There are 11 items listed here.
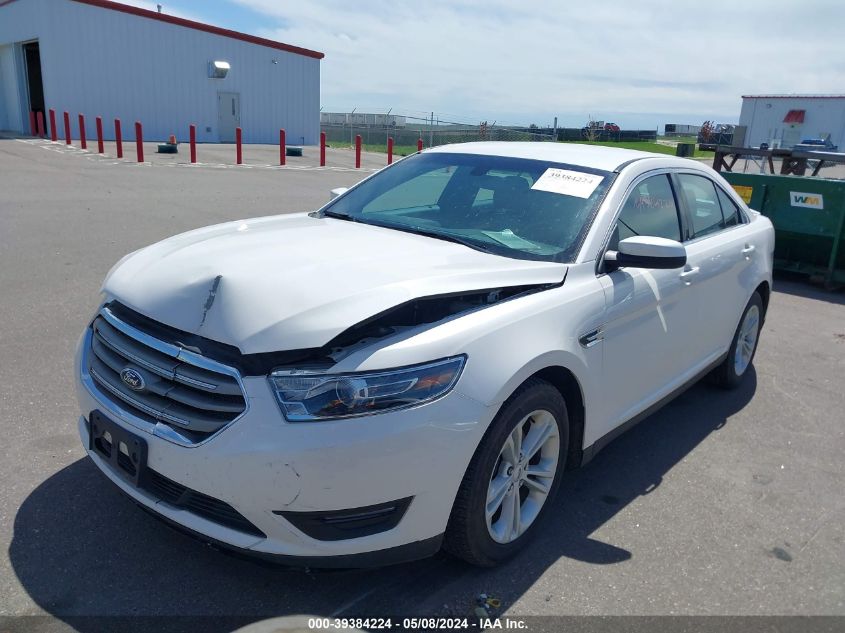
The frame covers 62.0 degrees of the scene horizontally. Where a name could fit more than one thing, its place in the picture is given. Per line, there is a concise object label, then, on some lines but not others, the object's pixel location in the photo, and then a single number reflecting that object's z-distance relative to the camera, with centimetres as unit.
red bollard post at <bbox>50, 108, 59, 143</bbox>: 2523
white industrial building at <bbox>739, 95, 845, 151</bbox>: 4859
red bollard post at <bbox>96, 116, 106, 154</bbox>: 2145
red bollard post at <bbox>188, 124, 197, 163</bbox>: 2091
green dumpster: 880
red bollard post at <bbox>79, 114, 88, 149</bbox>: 2166
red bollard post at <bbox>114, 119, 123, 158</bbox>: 1975
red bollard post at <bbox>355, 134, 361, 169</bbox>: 2416
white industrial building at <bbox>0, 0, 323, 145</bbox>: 2739
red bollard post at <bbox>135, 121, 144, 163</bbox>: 1956
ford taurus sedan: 238
